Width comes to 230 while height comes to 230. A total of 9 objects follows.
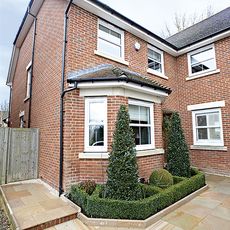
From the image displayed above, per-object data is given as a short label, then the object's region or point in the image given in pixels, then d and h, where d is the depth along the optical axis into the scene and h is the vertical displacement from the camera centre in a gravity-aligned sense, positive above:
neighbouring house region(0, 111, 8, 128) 28.56 +3.28
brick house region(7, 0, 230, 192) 5.59 +1.84
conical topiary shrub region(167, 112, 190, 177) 6.32 -0.65
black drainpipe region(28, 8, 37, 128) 9.05 +4.63
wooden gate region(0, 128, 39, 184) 6.60 -0.76
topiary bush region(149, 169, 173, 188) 5.27 -1.36
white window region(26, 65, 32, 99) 9.81 +2.89
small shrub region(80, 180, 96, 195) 4.77 -1.43
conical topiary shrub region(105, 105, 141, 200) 4.24 -0.79
